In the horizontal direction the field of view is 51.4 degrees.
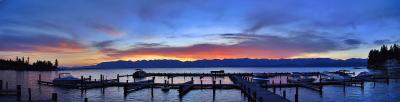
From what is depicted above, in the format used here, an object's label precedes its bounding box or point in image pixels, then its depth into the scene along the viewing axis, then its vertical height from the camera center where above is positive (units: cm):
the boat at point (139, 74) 12181 -314
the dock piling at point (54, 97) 3947 -312
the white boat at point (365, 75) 9098 -285
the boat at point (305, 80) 7968 -341
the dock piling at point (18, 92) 4952 -336
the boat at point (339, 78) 8570 -324
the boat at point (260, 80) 7706 -327
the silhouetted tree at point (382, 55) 14488 +248
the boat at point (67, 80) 7850 -302
